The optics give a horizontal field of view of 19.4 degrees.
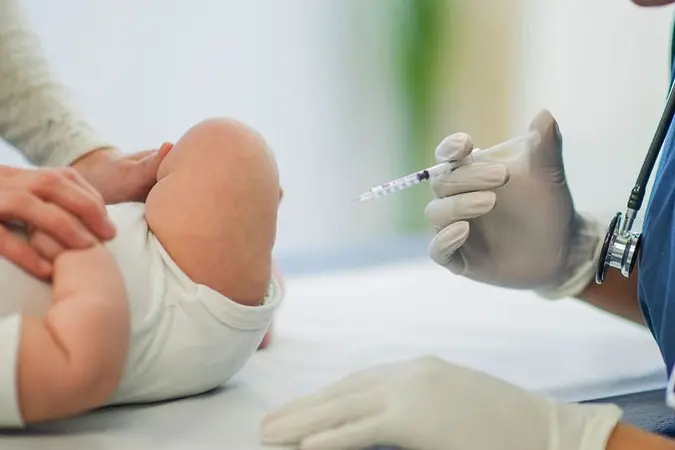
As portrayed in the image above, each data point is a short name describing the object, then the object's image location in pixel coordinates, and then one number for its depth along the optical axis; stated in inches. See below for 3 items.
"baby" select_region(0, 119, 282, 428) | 47.4
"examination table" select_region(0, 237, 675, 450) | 48.9
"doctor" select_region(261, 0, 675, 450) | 47.8
